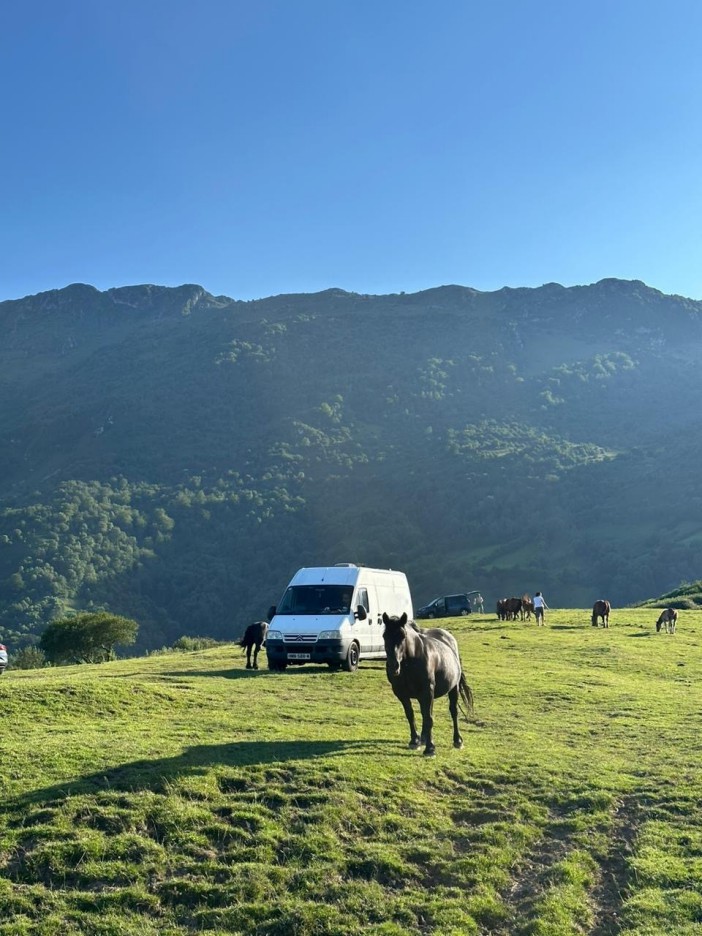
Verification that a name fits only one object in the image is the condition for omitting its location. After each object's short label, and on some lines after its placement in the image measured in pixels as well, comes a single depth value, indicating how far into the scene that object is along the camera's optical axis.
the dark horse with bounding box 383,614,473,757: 12.01
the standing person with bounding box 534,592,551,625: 43.09
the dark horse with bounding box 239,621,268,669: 25.43
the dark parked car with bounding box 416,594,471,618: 59.12
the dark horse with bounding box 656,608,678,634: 39.66
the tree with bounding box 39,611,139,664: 49.31
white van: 23.14
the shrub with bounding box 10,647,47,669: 53.78
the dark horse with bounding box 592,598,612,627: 42.38
